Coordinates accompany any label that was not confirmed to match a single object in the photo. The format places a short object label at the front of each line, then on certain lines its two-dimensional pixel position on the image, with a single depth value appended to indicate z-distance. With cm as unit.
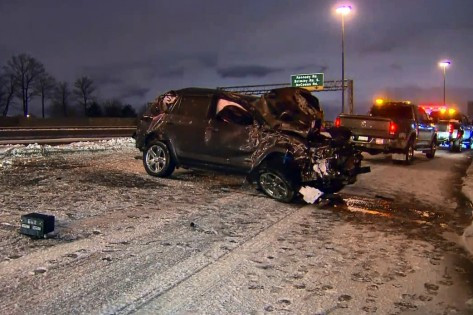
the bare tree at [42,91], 8326
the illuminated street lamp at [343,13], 2888
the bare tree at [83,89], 9019
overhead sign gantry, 4347
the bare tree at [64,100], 8866
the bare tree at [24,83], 8106
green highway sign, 4731
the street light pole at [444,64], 4881
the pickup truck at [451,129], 2331
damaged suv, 823
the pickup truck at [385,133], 1521
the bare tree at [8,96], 8044
